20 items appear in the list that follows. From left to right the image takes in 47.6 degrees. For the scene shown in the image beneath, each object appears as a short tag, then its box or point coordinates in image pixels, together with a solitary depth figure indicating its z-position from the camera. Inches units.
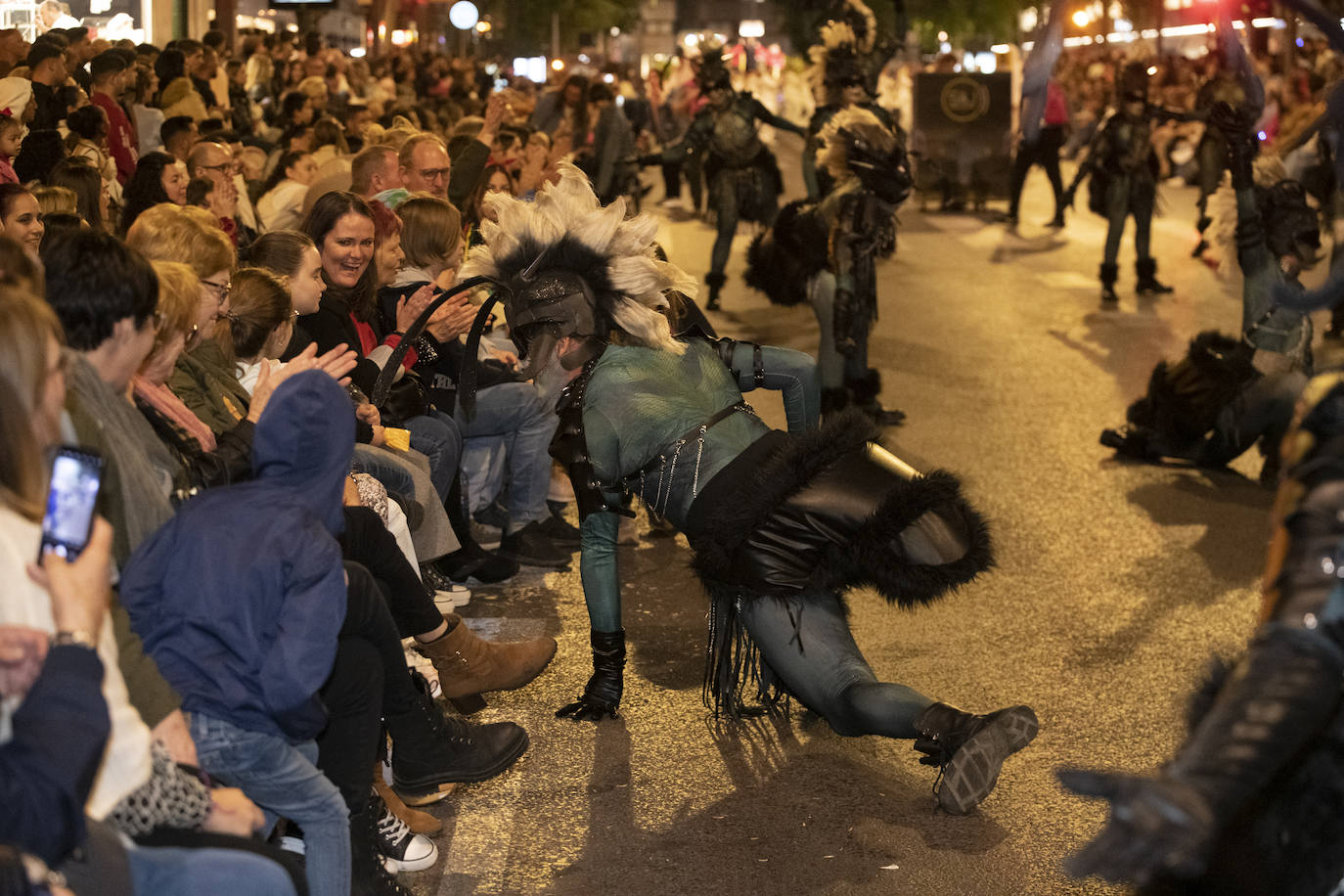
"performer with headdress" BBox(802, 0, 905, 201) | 444.8
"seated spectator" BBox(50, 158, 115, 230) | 268.5
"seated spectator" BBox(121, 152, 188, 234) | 311.4
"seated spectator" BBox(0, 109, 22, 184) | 289.4
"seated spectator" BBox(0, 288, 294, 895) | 92.5
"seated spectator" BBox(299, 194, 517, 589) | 224.7
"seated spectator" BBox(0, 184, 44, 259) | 212.4
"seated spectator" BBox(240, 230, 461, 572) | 207.9
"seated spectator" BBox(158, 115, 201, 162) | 384.5
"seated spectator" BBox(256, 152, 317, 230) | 352.9
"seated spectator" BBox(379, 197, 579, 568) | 250.1
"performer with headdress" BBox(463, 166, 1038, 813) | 165.5
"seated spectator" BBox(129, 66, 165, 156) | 469.1
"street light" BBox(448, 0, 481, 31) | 1031.0
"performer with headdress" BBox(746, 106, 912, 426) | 330.0
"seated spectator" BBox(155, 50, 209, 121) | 482.6
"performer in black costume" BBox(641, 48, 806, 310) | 519.5
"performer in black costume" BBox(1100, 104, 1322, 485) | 298.8
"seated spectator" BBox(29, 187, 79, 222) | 236.2
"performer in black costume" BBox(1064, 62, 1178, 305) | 517.3
